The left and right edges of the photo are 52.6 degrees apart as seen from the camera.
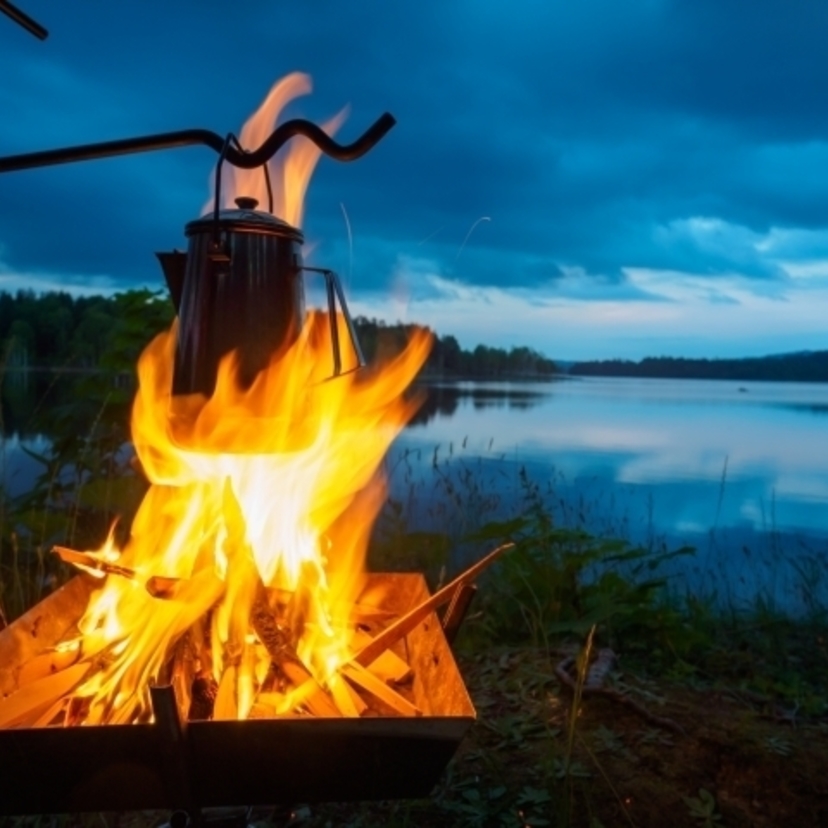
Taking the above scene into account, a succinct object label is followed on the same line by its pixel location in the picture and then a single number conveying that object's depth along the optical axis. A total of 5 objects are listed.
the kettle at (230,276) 1.43
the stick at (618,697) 2.16
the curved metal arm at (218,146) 1.38
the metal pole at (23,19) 1.40
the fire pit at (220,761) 1.19
